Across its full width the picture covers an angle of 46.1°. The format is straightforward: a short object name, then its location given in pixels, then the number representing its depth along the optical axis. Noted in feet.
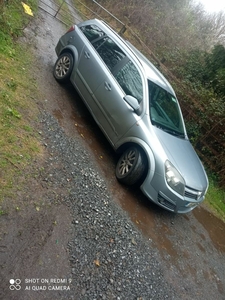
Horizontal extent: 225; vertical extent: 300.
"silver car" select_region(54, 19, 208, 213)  15.03
